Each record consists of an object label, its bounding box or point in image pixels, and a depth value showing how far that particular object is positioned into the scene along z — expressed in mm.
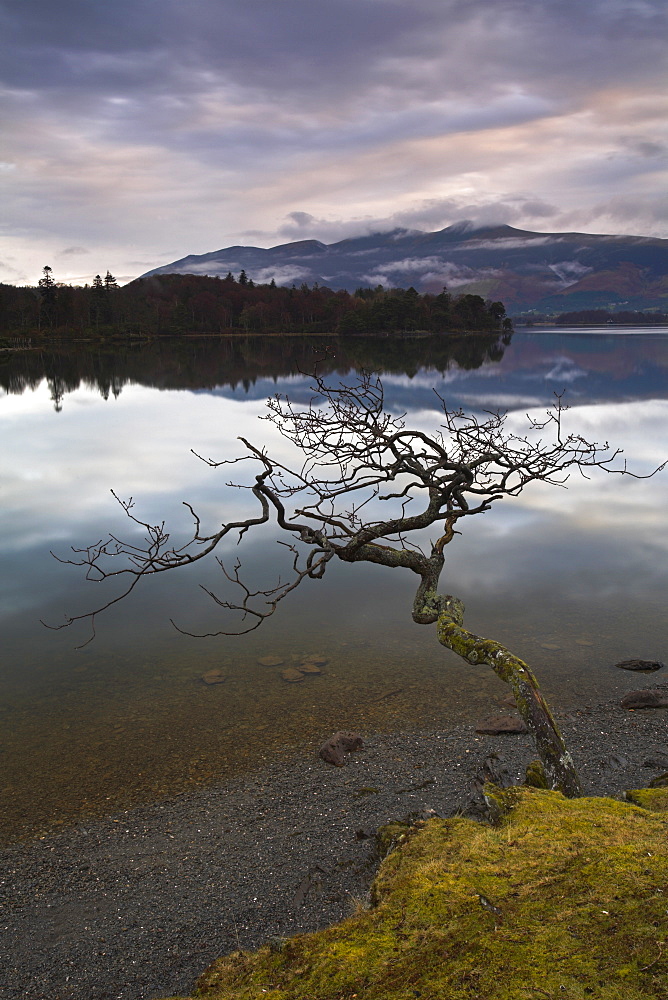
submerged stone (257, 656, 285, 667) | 15094
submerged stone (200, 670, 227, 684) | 14383
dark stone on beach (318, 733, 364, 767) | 11318
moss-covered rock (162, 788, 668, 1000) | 4621
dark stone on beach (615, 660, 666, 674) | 14648
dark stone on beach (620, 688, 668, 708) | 13055
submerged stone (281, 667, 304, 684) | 14359
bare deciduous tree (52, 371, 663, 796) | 8539
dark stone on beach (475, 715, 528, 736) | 12055
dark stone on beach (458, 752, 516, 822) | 9305
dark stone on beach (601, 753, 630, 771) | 11000
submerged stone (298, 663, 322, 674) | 14742
